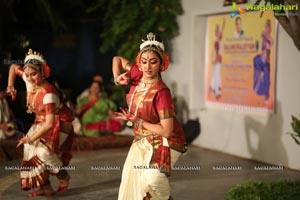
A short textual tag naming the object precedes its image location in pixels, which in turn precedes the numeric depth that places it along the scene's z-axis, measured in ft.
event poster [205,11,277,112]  21.31
